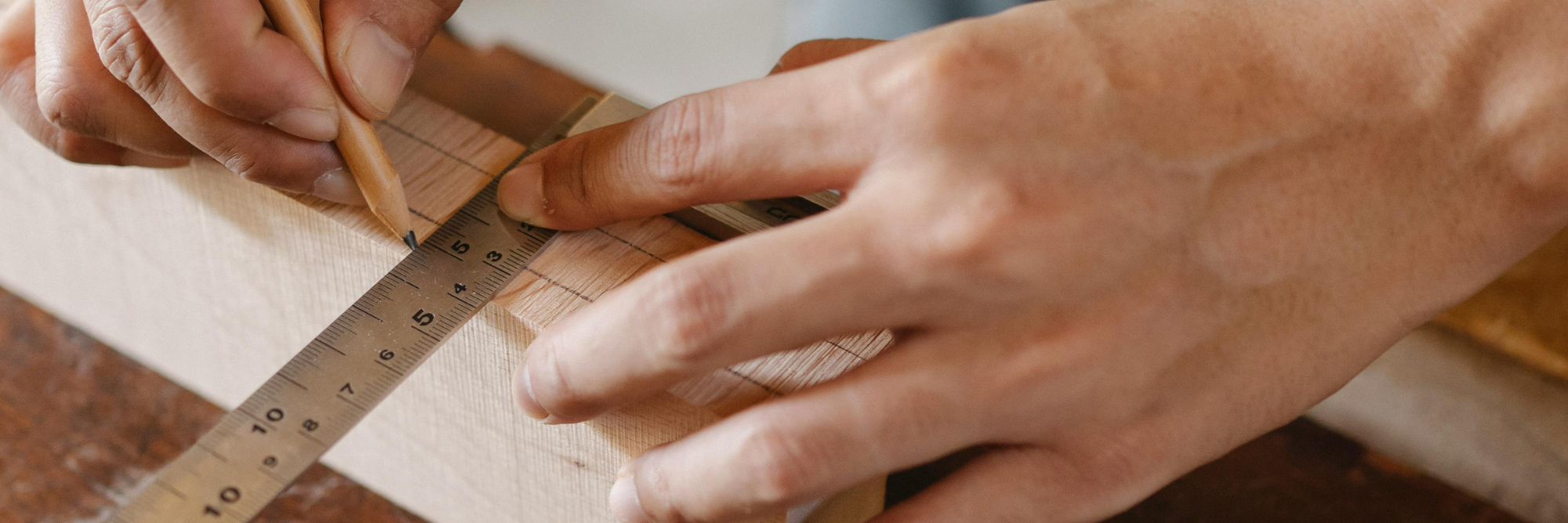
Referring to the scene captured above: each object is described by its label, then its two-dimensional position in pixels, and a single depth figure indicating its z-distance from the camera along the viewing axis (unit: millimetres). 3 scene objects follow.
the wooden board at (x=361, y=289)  418
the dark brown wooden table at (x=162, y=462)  474
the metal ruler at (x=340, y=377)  390
